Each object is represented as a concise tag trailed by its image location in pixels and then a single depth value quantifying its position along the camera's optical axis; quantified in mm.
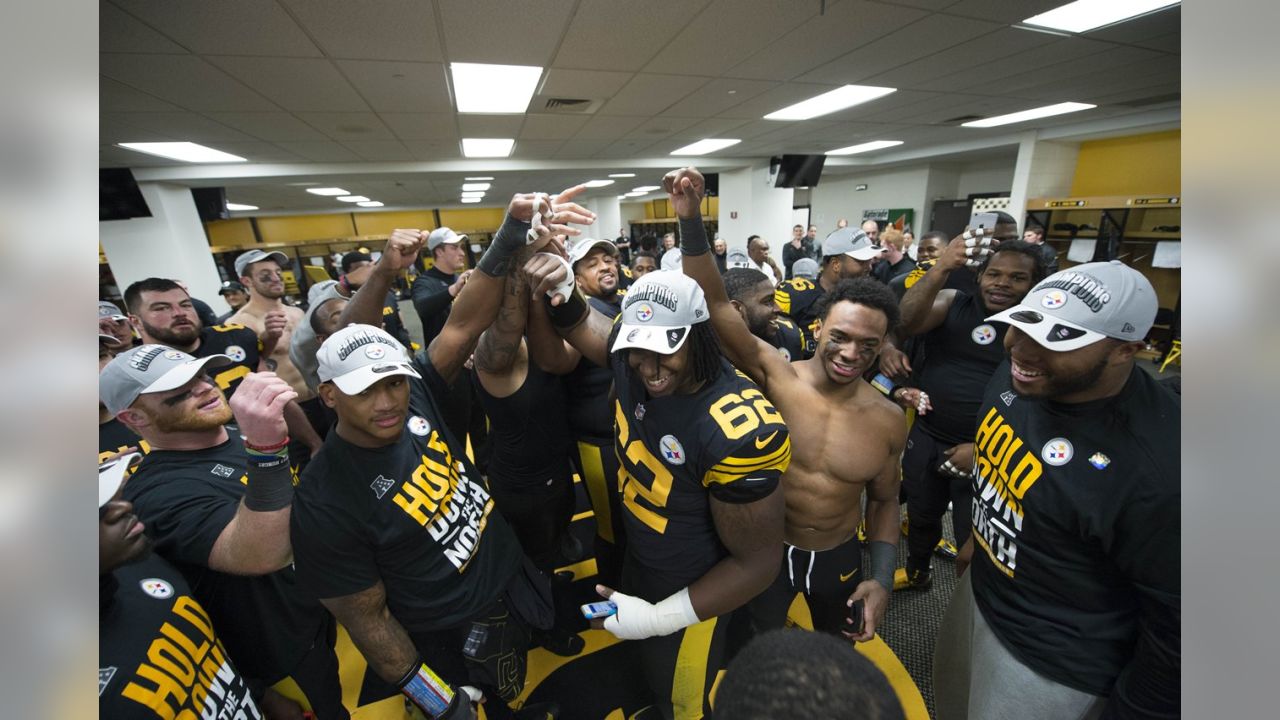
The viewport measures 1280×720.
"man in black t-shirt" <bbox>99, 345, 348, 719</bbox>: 1387
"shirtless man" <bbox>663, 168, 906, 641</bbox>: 1974
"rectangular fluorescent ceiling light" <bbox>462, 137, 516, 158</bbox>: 7390
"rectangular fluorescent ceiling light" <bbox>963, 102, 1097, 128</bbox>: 6898
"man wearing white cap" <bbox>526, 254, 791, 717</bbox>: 1597
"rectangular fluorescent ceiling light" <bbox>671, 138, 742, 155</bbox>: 8539
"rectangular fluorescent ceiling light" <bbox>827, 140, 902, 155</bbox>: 9477
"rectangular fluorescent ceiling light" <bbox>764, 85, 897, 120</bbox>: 5473
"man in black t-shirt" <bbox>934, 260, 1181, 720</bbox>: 1224
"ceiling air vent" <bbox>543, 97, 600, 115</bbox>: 5352
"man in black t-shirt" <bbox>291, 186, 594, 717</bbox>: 1567
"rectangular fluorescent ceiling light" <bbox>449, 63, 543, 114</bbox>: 4277
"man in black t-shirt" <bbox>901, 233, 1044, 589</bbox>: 2623
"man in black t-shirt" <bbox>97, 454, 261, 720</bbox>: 1021
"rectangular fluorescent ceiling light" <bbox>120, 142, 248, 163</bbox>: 6062
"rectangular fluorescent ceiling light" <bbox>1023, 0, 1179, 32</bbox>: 3494
